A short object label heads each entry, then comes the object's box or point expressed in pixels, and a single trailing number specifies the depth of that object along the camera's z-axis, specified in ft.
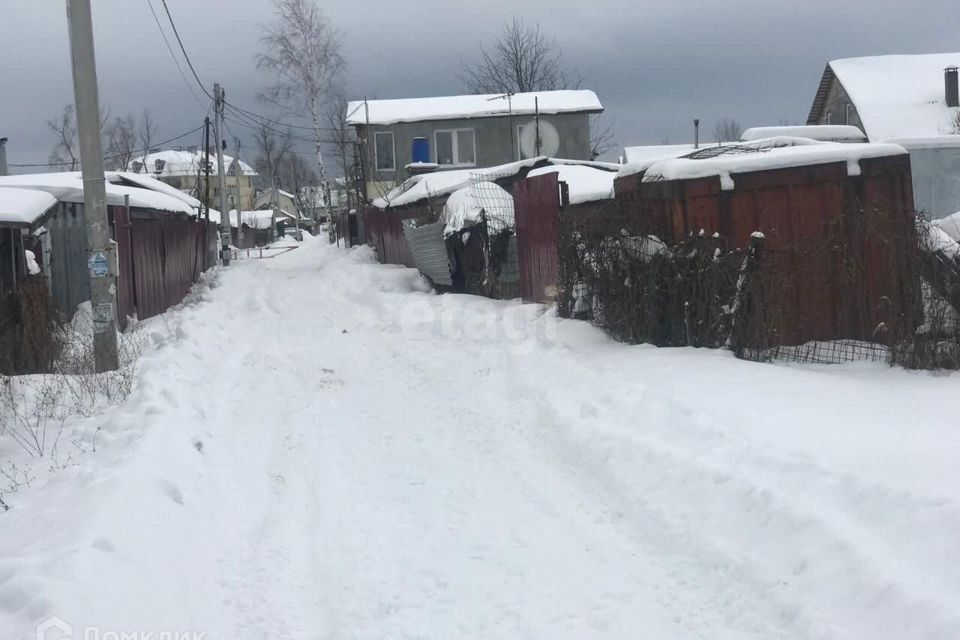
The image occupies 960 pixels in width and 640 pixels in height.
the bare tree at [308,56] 142.92
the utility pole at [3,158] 93.25
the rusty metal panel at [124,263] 47.11
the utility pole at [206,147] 126.62
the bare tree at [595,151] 151.82
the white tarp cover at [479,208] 54.60
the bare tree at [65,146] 257.50
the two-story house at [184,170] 282.52
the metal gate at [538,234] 43.50
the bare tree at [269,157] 312.09
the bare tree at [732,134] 266.57
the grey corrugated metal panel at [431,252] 58.66
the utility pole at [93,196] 32.35
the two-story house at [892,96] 118.73
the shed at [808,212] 31.76
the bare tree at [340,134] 155.84
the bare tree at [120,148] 268.21
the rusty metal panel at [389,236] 83.90
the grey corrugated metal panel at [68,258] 49.08
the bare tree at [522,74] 184.24
